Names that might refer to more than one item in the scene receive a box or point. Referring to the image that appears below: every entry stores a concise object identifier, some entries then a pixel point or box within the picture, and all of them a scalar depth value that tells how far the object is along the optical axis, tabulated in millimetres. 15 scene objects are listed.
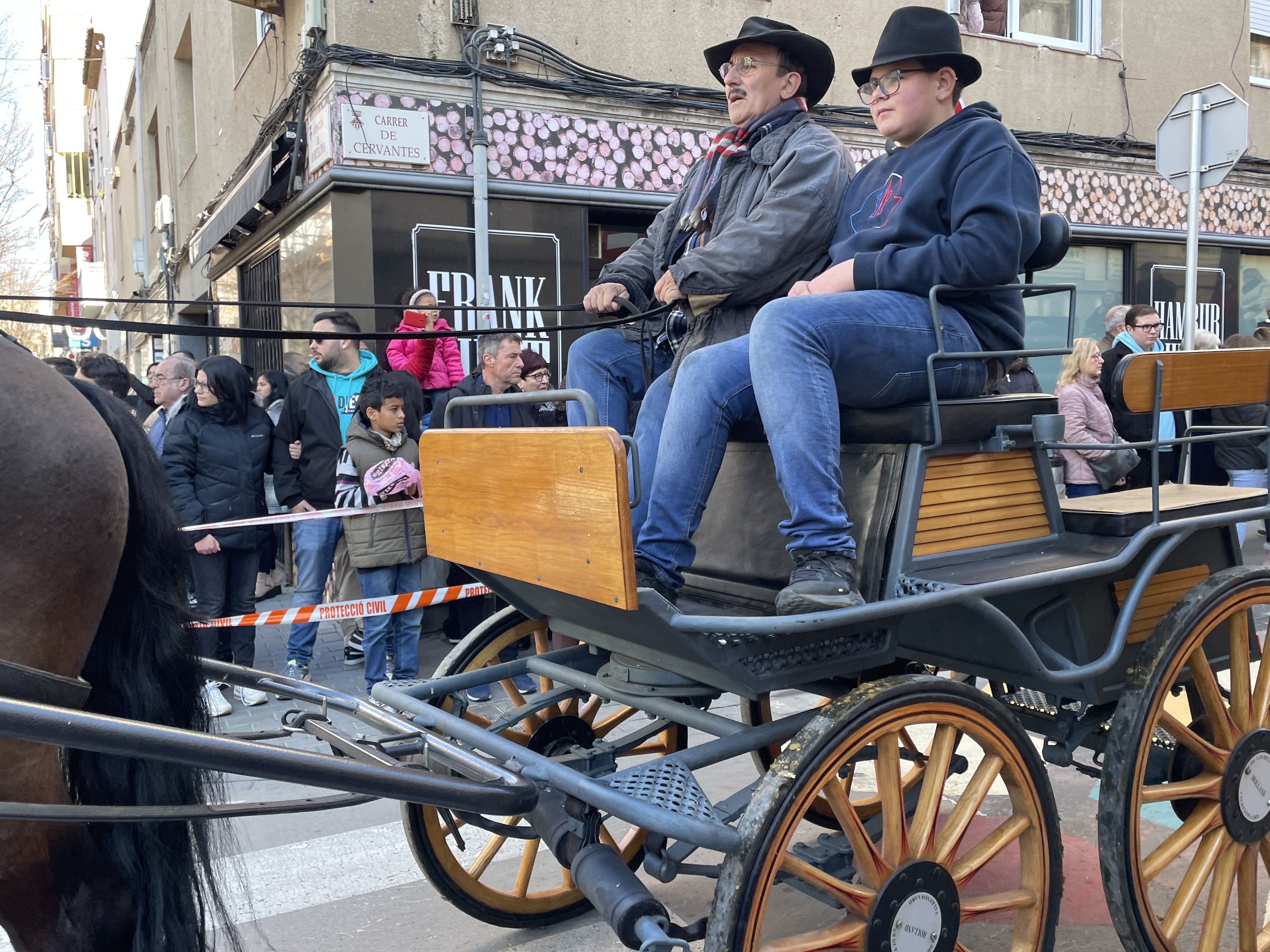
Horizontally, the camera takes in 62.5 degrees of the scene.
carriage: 2008
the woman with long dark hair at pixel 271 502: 6660
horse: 2037
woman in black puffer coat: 5590
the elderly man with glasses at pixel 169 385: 6410
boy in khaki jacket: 5469
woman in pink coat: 6699
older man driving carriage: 2688
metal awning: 8984
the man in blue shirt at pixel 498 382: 5848
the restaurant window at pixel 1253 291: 12773
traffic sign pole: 6672
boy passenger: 2271
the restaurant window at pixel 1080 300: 10984
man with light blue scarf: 7000
